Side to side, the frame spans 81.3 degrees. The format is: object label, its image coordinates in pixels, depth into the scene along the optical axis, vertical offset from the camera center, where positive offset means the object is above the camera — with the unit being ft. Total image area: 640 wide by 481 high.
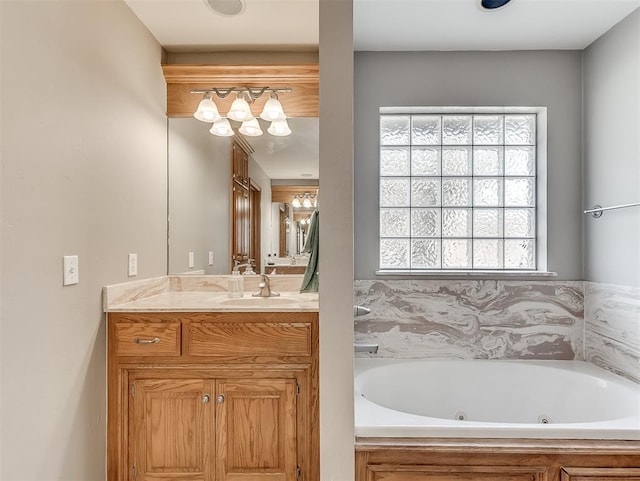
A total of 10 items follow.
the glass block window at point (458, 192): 7.80 +0.98
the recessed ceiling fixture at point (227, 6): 6.06 +3.85
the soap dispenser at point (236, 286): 7.30 -0.94
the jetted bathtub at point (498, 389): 6.35 -2.76
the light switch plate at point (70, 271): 4.72 -0.41
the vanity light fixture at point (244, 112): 7.36 +2.51
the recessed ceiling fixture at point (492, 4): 5.95 +3.78
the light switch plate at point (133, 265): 6.26 -0.44
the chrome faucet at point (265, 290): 7.16 -1.00
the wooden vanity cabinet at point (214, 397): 5.44 -2.34
